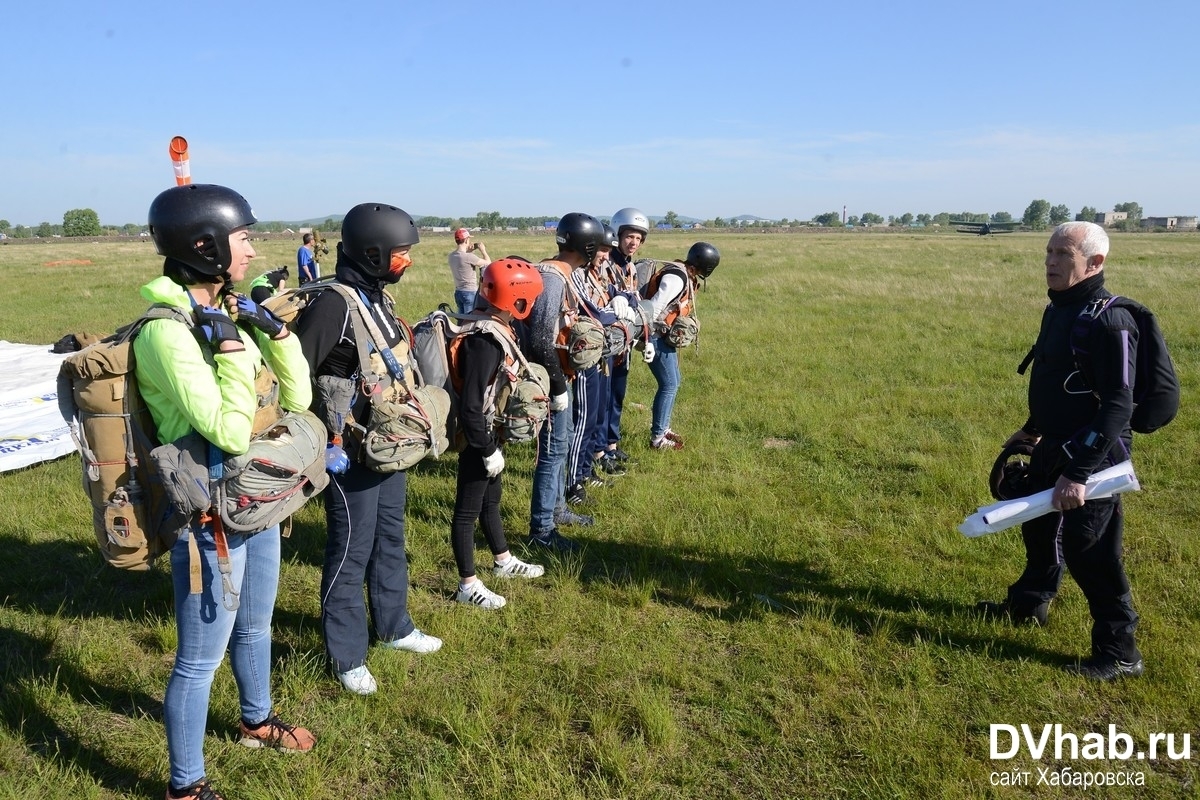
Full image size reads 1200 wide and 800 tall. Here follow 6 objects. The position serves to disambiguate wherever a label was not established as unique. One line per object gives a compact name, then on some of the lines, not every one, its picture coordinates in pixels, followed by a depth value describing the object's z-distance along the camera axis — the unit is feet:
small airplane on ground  281.21
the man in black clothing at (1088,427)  12.55
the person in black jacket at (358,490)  11.53
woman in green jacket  8.41
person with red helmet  14.16
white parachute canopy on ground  24.99
